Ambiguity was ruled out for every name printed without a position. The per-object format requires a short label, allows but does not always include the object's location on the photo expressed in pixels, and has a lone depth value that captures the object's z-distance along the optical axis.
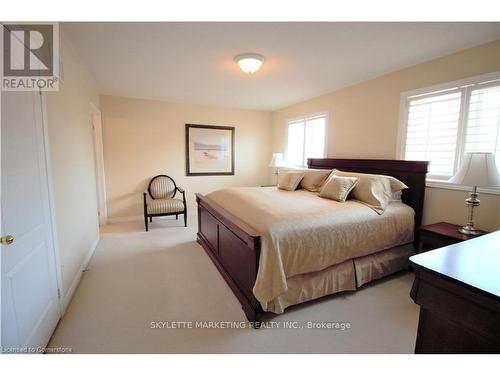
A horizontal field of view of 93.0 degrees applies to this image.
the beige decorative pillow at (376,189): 2.60
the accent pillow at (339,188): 2.80
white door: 1.22
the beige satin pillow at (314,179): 3.49
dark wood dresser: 0.85
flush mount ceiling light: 2.55
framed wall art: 5.04
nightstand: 2.15
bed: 1.85
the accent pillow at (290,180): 3.58
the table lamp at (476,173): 1.97
